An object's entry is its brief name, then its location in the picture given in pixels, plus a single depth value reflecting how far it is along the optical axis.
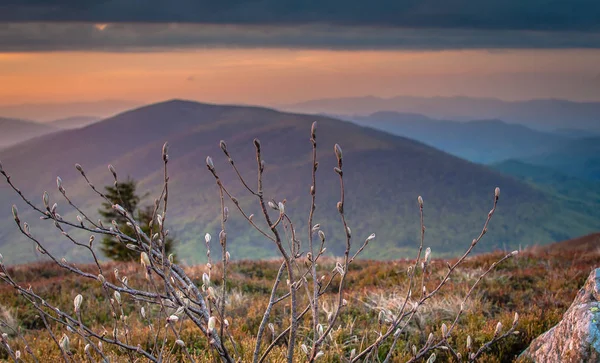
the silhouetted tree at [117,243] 23.41
